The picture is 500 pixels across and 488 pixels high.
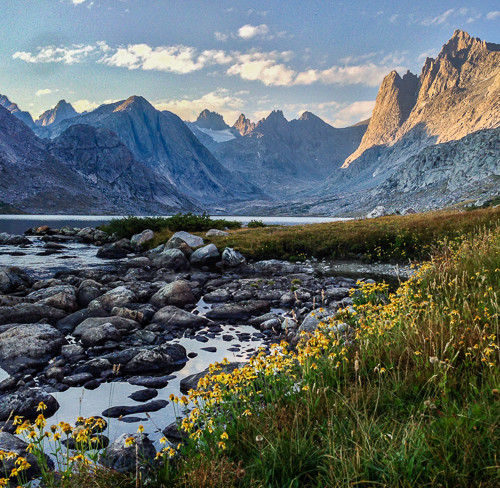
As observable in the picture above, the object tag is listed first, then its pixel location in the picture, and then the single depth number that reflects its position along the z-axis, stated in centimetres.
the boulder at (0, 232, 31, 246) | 4534
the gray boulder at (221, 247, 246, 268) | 2884
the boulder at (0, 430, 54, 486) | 569
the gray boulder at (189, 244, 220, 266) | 2984
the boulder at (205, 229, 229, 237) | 3812
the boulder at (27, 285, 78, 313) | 1562
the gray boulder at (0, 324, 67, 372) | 1035
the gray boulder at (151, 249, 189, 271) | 2847
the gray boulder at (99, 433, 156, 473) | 541
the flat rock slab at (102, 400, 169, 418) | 770
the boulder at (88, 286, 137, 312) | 1578
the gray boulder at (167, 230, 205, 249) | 3428
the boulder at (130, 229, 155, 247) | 4056
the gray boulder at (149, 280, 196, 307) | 1745
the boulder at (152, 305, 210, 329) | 1427
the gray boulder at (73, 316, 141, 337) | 1292
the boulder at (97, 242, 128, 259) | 3607
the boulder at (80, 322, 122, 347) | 1199
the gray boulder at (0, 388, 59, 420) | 764
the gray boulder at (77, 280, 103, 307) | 1708
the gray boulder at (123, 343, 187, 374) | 1011
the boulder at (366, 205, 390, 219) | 7084
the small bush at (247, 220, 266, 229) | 4978
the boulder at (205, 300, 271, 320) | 1562
